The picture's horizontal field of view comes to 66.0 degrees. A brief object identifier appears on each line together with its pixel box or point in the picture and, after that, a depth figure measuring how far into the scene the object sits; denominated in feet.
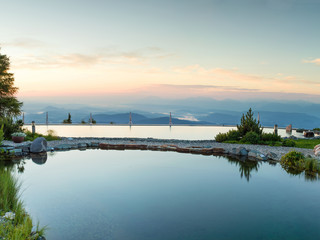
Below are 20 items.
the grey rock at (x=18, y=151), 31.99
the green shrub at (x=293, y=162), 26.55
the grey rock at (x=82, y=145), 39.08
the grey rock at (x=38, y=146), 33.59
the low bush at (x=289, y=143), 38.86
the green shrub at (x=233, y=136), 44.50
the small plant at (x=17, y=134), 37.47
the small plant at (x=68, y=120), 73.64
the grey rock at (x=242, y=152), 34.06
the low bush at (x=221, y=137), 44.20
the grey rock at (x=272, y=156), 31.18
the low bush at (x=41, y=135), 42.44
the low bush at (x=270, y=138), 42.86
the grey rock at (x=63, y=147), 37.21
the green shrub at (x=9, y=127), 40.27
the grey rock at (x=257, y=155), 31.37
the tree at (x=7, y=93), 49.08
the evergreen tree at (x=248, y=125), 43.81
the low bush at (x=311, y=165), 25.43
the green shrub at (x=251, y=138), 41.27
